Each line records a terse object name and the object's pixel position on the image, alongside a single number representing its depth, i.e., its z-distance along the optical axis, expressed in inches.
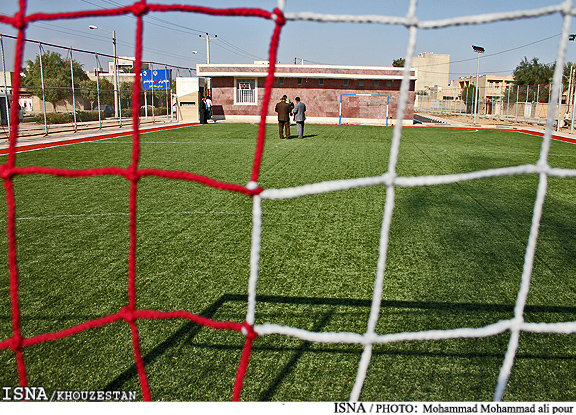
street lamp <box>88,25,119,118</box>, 719.1
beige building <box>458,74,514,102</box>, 2188.0
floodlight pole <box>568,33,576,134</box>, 738.6
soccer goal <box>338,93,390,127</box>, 964.6
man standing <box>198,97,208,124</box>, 922.7
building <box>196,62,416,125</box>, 950.4
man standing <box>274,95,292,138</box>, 532.1
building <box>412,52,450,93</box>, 3240.7
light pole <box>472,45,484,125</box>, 901.9
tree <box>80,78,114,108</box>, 691.7
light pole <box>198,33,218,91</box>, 1352.6
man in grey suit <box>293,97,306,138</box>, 544.4
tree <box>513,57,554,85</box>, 1866.0
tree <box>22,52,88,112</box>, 537.3
